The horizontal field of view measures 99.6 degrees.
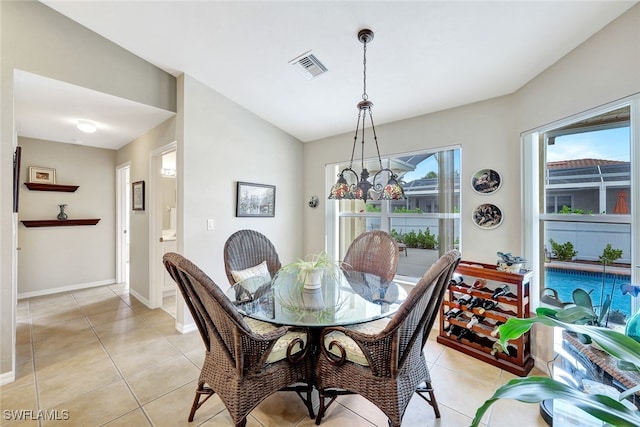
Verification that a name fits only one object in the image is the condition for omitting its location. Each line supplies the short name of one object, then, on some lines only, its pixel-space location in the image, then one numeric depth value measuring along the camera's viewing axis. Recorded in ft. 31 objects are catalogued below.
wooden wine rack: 7.18
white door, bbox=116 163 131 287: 15.29
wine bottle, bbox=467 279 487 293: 8.14
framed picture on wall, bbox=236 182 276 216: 11.05
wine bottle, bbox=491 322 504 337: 7.28
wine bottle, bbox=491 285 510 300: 7.61
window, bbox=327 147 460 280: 9.87
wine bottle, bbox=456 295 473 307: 8.30
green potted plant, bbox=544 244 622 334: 5.09
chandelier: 6.03
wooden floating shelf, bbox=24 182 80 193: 12.80
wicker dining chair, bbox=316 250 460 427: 4.51
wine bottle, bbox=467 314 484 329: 8.04
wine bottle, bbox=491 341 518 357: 7.41
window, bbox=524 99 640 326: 5.66
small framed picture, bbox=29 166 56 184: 12.89
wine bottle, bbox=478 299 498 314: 7.80
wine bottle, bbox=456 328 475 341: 8.27
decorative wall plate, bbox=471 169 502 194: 8.48
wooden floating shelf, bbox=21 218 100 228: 12.89
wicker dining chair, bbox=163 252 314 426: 4.43
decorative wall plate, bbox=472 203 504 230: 8.47
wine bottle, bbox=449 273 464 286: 8.56
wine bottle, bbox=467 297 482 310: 8.08
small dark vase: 13.64
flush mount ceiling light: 10.48
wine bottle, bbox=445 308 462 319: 8.63
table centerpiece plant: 6.75
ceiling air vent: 7.71
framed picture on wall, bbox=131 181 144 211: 12.04
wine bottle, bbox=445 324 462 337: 8.60
